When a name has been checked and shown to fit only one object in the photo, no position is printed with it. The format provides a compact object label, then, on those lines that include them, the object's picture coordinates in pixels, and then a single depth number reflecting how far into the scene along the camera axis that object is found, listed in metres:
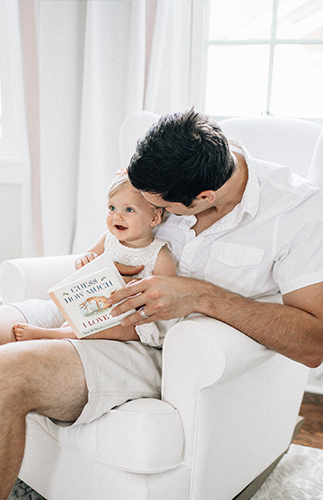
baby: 1.25
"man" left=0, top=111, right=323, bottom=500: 1.01
